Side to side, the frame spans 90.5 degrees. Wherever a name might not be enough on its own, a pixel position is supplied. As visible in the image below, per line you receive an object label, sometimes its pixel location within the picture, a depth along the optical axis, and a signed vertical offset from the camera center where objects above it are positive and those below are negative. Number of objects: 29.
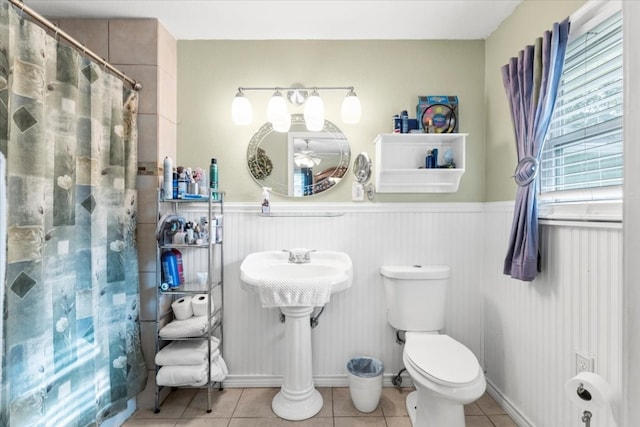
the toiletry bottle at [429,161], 1.97 +0.30
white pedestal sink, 1.54 -0.41
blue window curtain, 1.36 +0.41
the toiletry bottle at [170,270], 1.80 -0.34
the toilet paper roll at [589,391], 1.09 -0.64
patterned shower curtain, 1.13 -0.11
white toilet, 1.37 -0.71
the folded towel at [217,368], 1.82 -0.93
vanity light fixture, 1.92 +0.61
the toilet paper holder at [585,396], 1.13 -0.67
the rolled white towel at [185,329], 1.76 -0.67
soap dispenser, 2.00 +0.04
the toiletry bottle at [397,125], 1.94 +0.52
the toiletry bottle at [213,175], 1.89 +0.21
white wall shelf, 2.00 +0.29
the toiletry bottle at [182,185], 1.80 +0.14
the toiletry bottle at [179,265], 1.83 -0.32
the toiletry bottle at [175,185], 1.80 +0.14
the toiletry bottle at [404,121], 1.93 +0.54
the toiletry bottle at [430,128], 1.98 +0.51
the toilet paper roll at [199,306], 1.88 -0.57
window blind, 1.20 +0.36
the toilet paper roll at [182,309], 1.89 -0.59
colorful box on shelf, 2.00 +0.61
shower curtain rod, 1.13 +0.73
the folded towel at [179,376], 1.72 -0.90
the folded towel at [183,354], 1.74 -0.80
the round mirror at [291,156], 2.06 +0.35
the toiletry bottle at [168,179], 1.75 +0.17
